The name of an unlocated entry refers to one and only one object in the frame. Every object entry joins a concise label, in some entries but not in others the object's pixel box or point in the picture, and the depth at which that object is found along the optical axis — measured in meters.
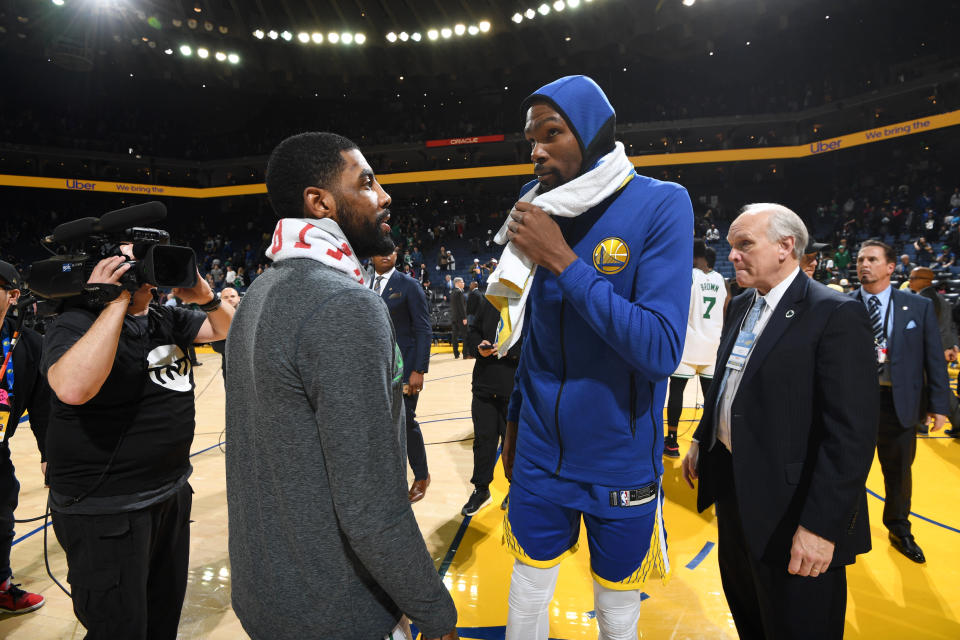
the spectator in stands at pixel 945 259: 13.08
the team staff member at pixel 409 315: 4.19
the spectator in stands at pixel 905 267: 10.68
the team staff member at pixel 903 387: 3.17
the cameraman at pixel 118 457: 1.71
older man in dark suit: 1.61
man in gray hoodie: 0.92
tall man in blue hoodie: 1.39
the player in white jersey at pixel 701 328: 4.69
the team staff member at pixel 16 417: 2.72
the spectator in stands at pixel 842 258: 15.56
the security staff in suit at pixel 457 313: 10.59
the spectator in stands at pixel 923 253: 14.64
